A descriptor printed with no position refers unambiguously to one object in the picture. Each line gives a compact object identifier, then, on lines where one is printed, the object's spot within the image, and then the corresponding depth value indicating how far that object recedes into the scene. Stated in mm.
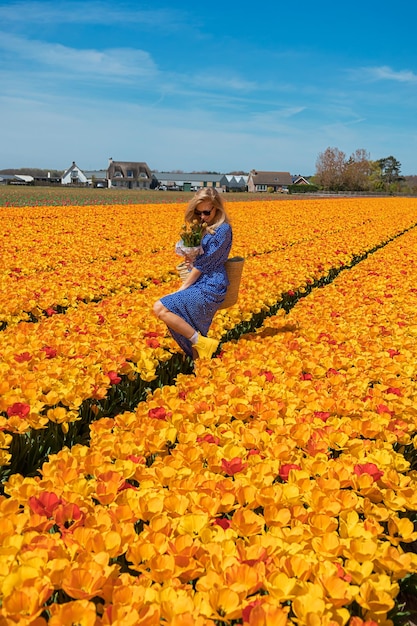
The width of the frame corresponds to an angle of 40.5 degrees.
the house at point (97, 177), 124731
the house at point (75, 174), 131875
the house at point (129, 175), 122500
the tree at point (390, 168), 142250
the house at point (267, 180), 135375
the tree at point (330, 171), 107688
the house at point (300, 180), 152550
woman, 5195
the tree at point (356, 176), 107688
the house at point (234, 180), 148188
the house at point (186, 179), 146325
